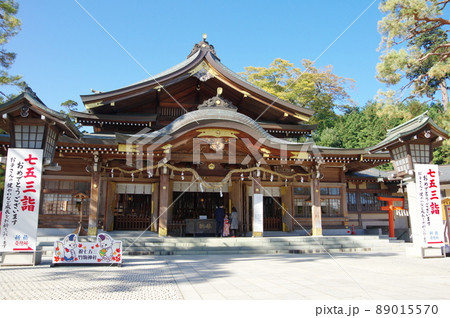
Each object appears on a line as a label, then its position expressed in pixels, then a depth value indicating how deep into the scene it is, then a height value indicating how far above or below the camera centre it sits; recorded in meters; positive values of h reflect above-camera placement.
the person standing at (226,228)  14.52 -0.82
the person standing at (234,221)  14.34 -0.50
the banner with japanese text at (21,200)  8.54 +0.27
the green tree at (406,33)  17.62 +10.39
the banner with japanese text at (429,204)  10.52 +0.19
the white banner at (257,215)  13.38 -0.21
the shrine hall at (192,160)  12.80 +2.21
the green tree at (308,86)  35.27 +14.24
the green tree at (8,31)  17.22 +9.89
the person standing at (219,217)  14.44 -0.32
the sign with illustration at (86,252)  8.45 -1.11
